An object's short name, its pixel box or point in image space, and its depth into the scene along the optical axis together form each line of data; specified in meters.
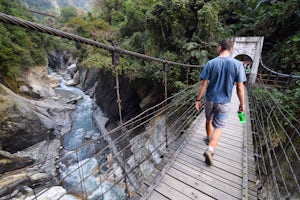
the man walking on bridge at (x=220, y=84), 1.73
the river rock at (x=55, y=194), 4.59
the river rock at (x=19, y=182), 4.48
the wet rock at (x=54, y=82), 17.60
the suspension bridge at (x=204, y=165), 1.48
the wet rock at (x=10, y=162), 5.42
